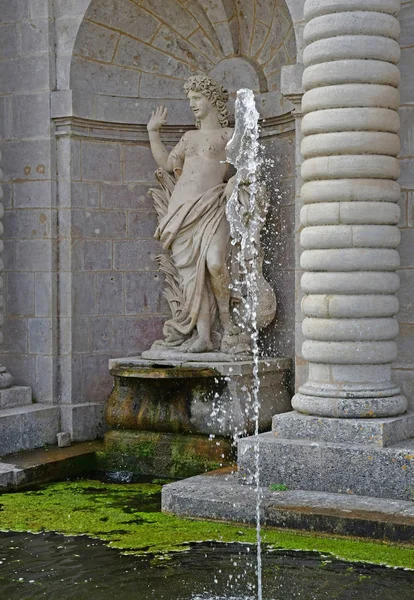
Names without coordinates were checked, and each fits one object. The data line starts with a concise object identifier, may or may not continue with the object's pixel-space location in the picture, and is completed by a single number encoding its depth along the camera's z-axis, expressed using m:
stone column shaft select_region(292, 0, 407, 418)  12.45
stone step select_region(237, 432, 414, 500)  11.88
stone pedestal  15.32
